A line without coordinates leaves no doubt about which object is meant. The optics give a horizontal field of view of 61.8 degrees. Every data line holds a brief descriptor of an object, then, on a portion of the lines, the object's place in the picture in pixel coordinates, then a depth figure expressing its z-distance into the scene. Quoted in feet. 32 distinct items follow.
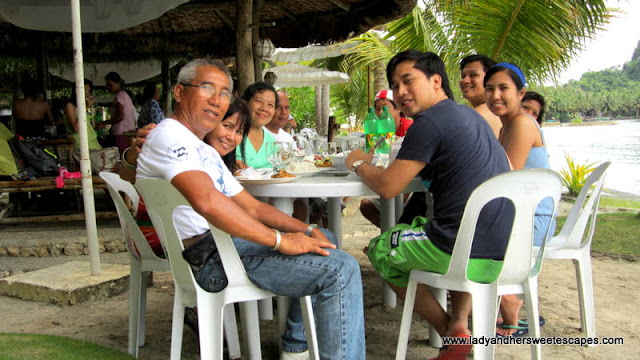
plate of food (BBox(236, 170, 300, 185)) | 8.16
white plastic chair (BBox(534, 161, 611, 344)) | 9.48
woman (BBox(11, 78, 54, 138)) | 22.88
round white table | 7.87
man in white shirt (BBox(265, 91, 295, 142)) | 15.39
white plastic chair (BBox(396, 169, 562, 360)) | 6.74
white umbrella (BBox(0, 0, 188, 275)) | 17.78
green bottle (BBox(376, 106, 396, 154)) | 11.25
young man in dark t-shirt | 7.50
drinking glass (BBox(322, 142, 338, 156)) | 13.52
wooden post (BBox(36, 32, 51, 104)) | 28.45
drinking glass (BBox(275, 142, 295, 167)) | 9.34
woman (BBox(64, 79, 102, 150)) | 22.67
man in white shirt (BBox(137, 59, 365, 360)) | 6.48
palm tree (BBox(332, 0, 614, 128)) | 24.23
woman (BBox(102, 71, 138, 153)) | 24.90
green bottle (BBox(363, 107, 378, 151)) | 13.87
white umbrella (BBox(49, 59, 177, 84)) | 40.73
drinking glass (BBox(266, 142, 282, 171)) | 9.38
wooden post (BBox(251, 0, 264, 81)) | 21.64
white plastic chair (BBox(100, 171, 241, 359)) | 8.37
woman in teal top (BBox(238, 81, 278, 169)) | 12.54
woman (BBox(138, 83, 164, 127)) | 21.39
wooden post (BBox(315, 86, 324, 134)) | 68.72
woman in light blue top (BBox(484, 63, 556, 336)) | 9.60
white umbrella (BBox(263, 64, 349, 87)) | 52.08
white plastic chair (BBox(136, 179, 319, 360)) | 6.69
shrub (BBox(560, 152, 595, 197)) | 31.35
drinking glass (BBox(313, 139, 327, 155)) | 13.50
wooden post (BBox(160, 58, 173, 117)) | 38.81
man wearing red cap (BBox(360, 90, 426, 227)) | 12.32
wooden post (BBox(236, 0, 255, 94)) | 20.02
